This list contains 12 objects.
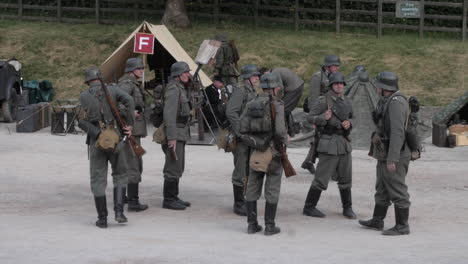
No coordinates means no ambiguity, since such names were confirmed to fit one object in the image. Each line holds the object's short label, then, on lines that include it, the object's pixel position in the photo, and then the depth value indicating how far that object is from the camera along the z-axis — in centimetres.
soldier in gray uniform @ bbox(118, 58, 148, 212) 1249
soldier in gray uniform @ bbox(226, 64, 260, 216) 1221
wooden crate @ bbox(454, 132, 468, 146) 1644
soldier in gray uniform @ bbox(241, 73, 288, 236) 1102
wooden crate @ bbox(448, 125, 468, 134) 1739
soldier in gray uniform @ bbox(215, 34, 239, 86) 2052
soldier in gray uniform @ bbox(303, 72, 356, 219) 1206
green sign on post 2717
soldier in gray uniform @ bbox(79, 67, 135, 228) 1141
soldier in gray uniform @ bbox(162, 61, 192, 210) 1235
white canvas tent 1970
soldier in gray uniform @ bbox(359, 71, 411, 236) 1102
